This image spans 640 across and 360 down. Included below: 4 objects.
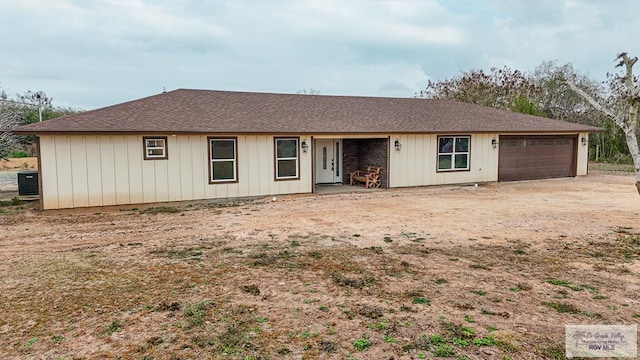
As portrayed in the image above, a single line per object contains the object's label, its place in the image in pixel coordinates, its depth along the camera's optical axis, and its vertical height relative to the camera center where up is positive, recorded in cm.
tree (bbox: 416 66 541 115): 2940 +455
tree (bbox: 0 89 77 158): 1461 +230
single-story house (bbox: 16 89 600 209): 1090 +24
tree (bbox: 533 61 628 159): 2509 +330
